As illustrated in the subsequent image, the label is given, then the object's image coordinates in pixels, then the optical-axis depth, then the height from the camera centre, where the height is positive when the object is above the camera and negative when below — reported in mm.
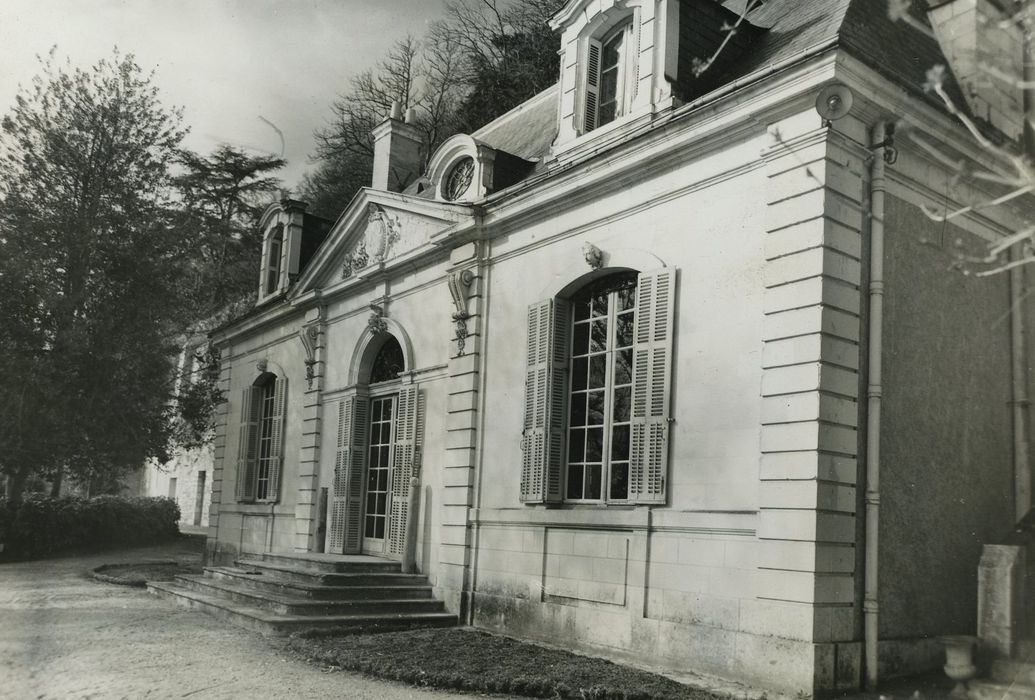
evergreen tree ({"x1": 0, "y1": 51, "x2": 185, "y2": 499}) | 16203 +2936
